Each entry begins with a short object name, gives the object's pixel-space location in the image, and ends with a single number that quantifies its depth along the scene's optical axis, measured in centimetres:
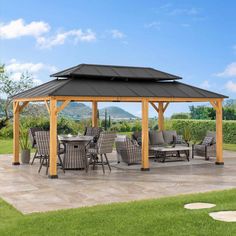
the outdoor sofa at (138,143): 1205
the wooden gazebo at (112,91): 1049
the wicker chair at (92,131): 1506
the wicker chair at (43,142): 1072
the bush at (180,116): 2987
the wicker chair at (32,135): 1393
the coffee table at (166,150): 1270
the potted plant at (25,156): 1308
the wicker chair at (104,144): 1089
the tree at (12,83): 2531
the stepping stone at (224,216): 599
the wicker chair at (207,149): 1362
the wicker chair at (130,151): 1199
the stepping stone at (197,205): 678
